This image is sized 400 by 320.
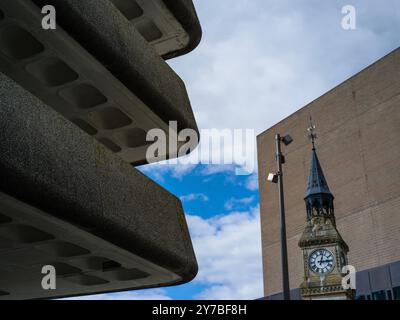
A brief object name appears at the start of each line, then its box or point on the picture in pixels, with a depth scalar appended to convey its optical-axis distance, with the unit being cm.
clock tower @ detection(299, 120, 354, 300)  4254
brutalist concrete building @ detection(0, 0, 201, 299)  682
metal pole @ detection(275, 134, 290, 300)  1368
